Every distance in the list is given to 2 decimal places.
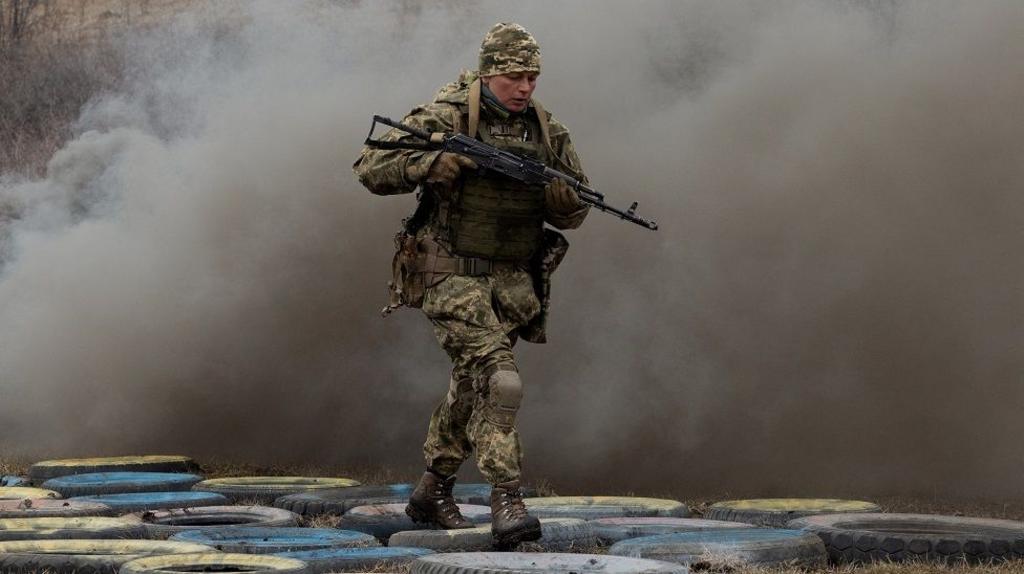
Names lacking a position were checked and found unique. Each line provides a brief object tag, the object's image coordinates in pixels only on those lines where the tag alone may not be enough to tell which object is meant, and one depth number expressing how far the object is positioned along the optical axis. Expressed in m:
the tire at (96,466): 16.87
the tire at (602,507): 13.57
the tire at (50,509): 12.99
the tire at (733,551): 10.50
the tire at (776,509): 13.16
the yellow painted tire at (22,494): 14.23
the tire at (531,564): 9.59
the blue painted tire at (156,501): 13.85
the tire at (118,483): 15.21
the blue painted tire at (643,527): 12.02
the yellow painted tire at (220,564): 9.88
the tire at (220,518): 13.05
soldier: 11.92
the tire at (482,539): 11.58
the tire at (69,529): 11.50
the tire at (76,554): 9.95
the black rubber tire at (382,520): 12.87
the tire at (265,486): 15.18
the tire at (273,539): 11.30
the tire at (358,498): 13.95
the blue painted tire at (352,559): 10.68
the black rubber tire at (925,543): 10.82
